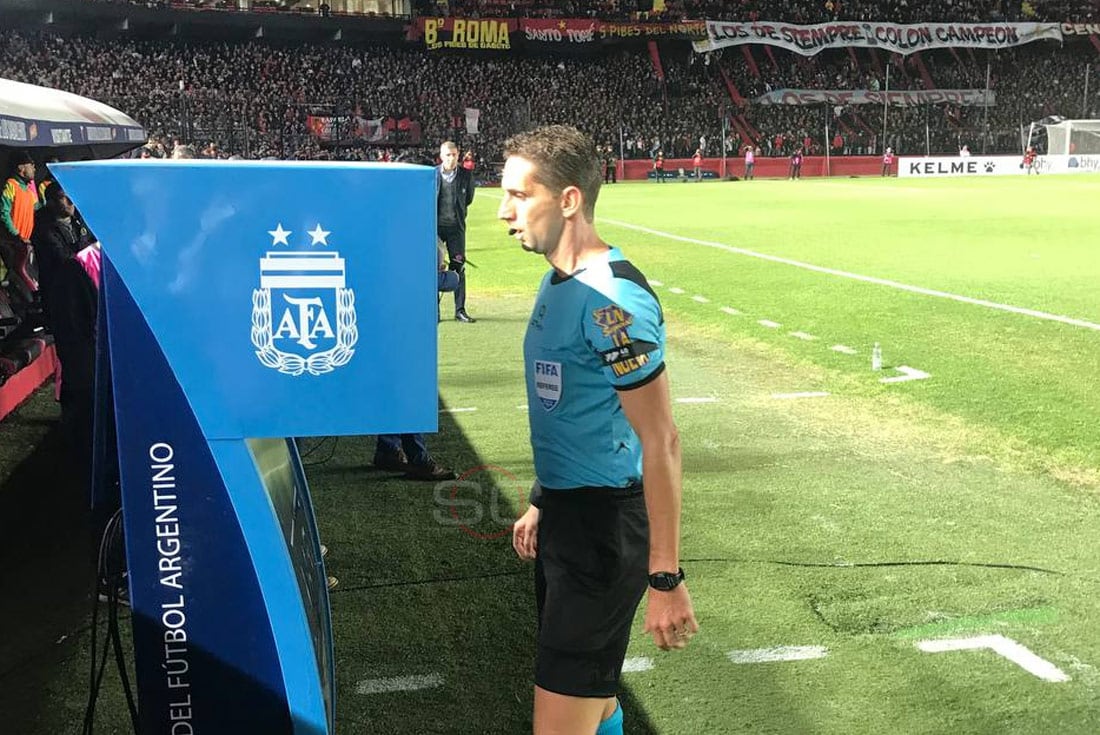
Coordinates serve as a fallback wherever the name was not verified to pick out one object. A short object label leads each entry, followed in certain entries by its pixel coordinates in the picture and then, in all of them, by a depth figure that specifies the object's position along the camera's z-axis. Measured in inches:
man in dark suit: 462.9
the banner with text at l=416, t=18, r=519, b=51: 2003.0
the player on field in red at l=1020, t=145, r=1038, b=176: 1857.8
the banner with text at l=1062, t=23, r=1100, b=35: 2383.1
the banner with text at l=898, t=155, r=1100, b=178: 1881.2
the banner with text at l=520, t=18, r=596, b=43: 2063.2
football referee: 101.7
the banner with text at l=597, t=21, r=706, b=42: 2116.3
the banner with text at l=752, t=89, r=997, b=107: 2162.9
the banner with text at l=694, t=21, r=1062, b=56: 2178.9
